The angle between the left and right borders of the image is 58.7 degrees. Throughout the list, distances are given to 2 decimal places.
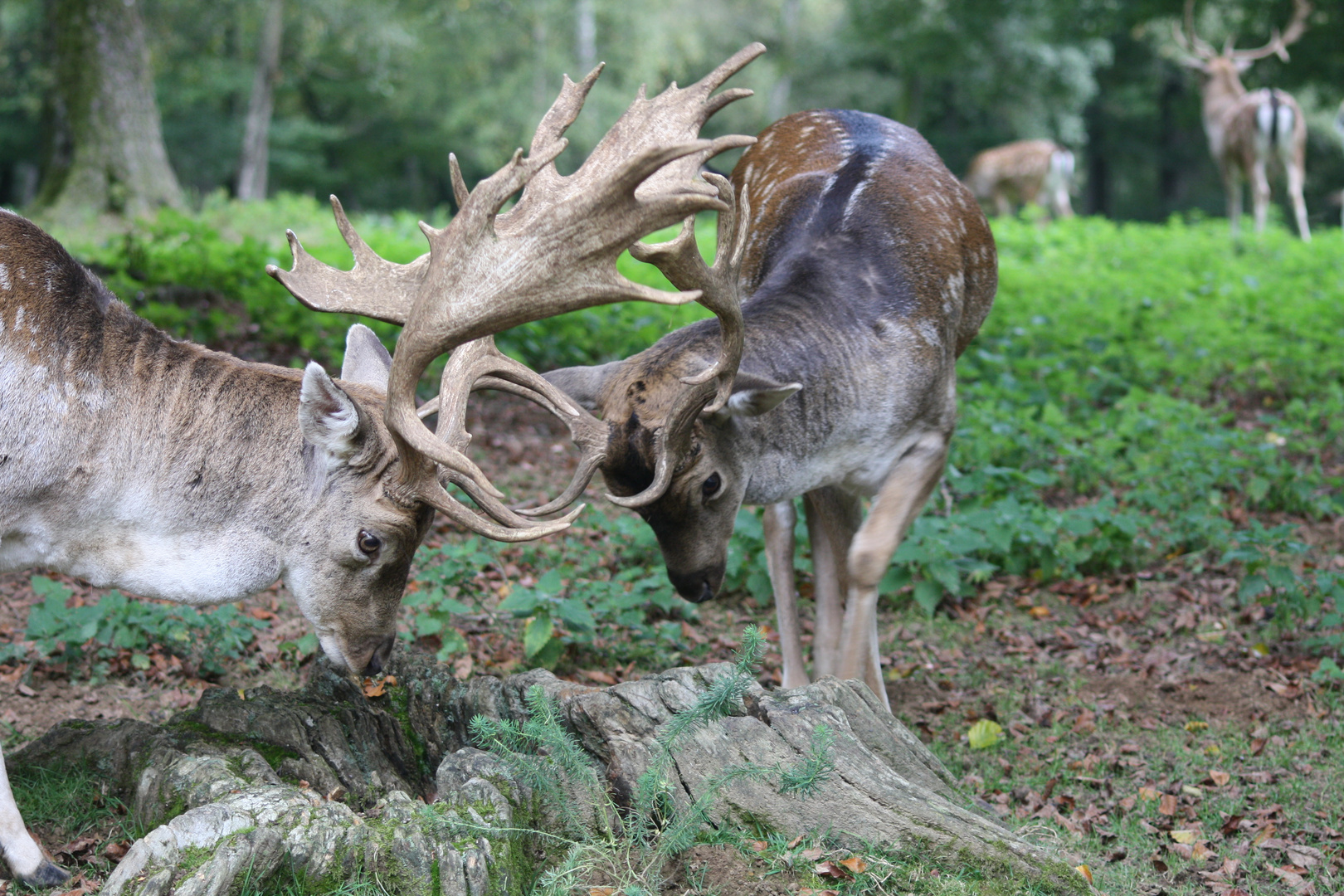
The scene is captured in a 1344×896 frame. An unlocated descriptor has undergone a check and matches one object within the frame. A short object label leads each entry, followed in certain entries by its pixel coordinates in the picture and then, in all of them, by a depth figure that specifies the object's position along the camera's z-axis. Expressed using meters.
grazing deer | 23.67
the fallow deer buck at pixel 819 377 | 4.24
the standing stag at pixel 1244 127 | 18.28
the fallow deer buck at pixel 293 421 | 3.44
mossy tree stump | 2.98
